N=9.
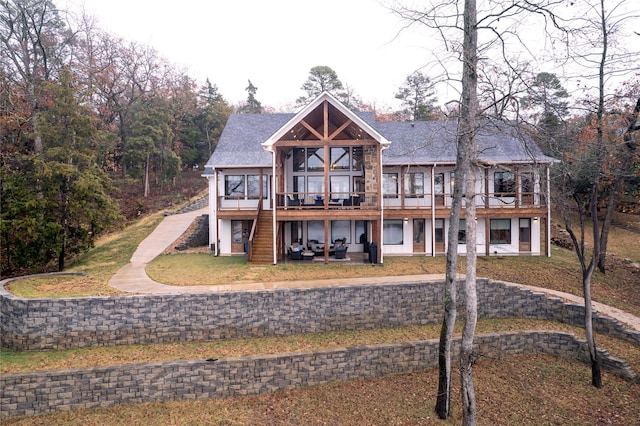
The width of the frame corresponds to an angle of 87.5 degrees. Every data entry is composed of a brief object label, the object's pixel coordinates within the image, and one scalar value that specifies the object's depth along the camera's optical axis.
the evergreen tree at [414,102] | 33.05
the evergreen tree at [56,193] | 13.98
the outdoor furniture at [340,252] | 17.03
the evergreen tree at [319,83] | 38.06
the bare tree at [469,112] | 6.65
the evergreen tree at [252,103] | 47.61
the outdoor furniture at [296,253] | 17.11
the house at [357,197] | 18.22
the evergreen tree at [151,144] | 29.75
